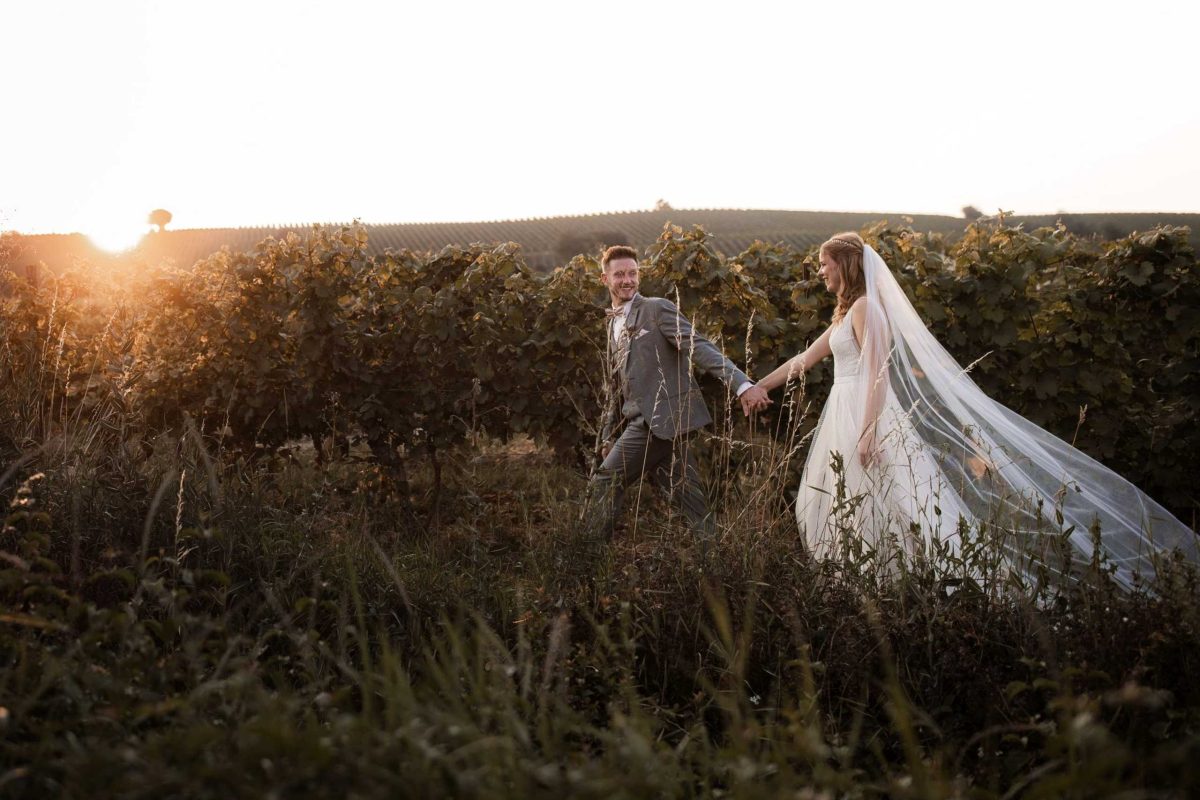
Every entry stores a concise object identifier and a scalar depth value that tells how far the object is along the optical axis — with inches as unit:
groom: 200.2
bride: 167.8
